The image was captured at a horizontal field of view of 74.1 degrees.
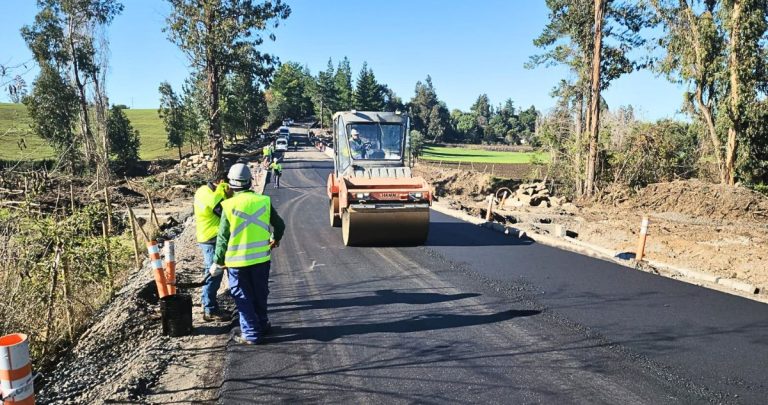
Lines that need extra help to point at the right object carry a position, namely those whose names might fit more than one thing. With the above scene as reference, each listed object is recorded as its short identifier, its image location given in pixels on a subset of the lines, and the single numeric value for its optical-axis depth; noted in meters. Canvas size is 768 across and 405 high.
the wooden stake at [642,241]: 9.94
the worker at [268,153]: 29.36
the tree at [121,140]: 39.12
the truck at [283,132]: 56.96
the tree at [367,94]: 80.50
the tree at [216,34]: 22.80
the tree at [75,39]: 34.84
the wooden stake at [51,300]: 5.87
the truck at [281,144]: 50.90
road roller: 10.17
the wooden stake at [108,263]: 8.30
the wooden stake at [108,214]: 8.62
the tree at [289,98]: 92.38
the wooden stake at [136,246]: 8.87
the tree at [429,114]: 102.94
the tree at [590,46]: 21.00
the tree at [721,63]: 19.75
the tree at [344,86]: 85.93
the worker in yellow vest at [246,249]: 5.21
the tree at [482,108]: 139.75
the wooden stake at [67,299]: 6.51
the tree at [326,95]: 93.55
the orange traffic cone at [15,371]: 2.98
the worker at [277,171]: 24.41
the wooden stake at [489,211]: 14.48
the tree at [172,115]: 43.75
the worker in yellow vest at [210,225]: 5.96
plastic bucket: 5.52
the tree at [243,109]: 45.31
